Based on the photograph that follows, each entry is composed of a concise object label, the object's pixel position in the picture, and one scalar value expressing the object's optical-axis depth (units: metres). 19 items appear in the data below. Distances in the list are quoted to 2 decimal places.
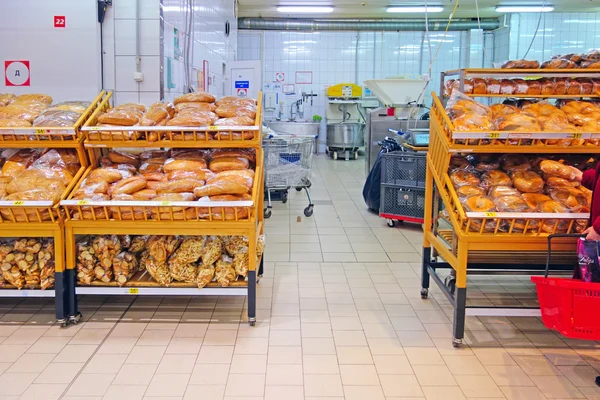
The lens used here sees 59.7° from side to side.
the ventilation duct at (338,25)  12.60
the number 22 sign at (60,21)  4.77
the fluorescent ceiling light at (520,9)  10.60
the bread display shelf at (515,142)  3.13
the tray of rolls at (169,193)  3.21
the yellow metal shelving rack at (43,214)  3.21
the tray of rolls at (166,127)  3.35
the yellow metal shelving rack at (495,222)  3.06
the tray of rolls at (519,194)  3.06
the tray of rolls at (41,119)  3.35
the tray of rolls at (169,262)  3.38
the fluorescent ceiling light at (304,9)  11.27
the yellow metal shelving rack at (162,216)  3.24
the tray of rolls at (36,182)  3.20
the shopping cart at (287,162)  6.45
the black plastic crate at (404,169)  5.96
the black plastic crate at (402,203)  6.06
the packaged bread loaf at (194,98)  3.77
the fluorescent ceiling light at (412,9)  11.02
